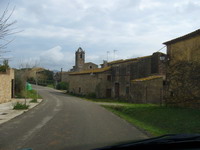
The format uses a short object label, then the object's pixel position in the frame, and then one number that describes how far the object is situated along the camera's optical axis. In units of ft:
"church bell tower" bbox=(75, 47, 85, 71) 211.61
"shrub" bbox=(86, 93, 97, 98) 134.97
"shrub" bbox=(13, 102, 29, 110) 61.01
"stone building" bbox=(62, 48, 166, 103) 82.23
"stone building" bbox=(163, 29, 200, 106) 51.21
